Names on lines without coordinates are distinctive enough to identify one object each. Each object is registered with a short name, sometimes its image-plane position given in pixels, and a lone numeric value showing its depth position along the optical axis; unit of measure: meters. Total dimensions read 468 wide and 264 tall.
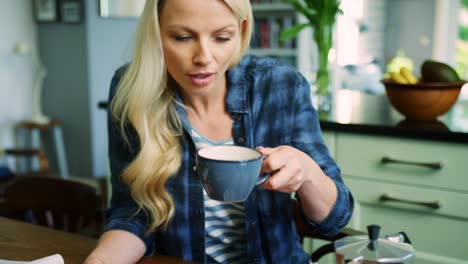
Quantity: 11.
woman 1.03
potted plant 1.94
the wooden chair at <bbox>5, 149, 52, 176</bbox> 3.78
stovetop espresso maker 0.60
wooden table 1.01
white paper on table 0.89
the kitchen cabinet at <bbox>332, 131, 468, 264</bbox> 1.54
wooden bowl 1.65
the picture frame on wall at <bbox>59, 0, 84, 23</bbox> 4.08
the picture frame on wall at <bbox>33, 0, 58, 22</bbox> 4.22
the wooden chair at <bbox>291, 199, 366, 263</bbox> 1.05
